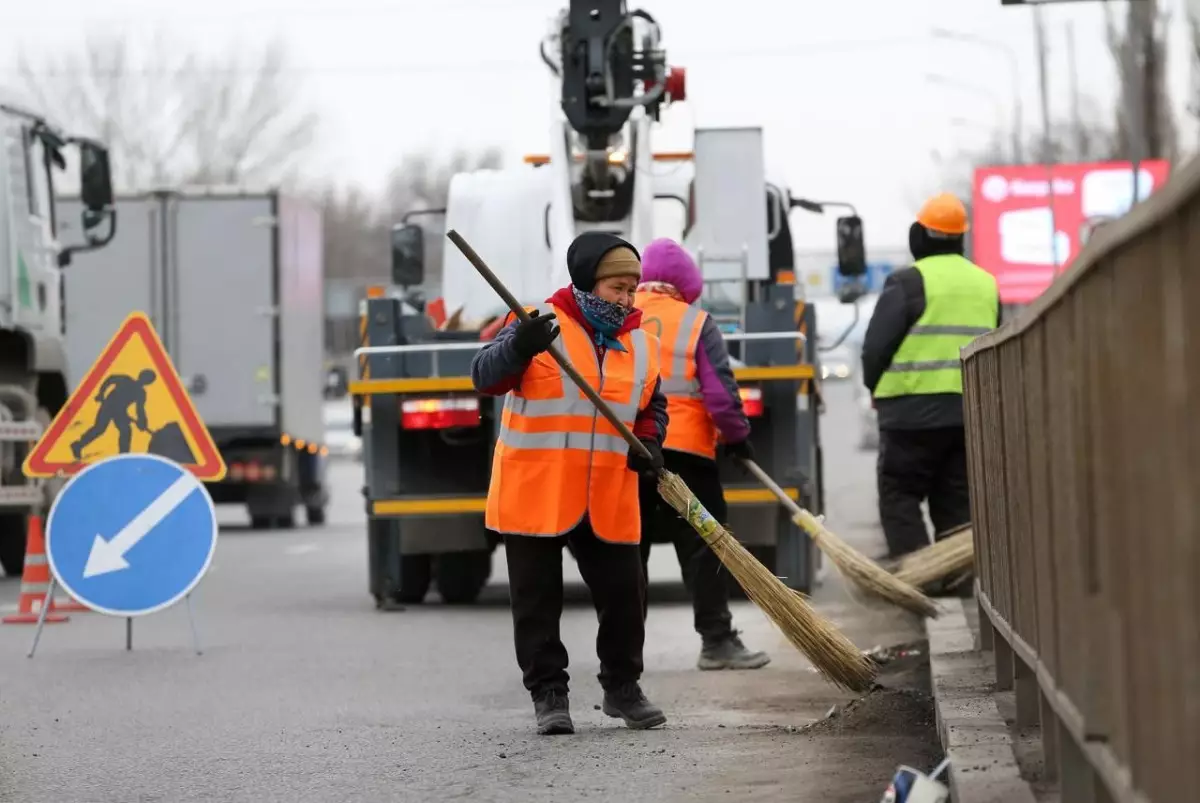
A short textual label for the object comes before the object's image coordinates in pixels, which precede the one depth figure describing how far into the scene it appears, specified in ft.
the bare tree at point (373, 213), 391.45
